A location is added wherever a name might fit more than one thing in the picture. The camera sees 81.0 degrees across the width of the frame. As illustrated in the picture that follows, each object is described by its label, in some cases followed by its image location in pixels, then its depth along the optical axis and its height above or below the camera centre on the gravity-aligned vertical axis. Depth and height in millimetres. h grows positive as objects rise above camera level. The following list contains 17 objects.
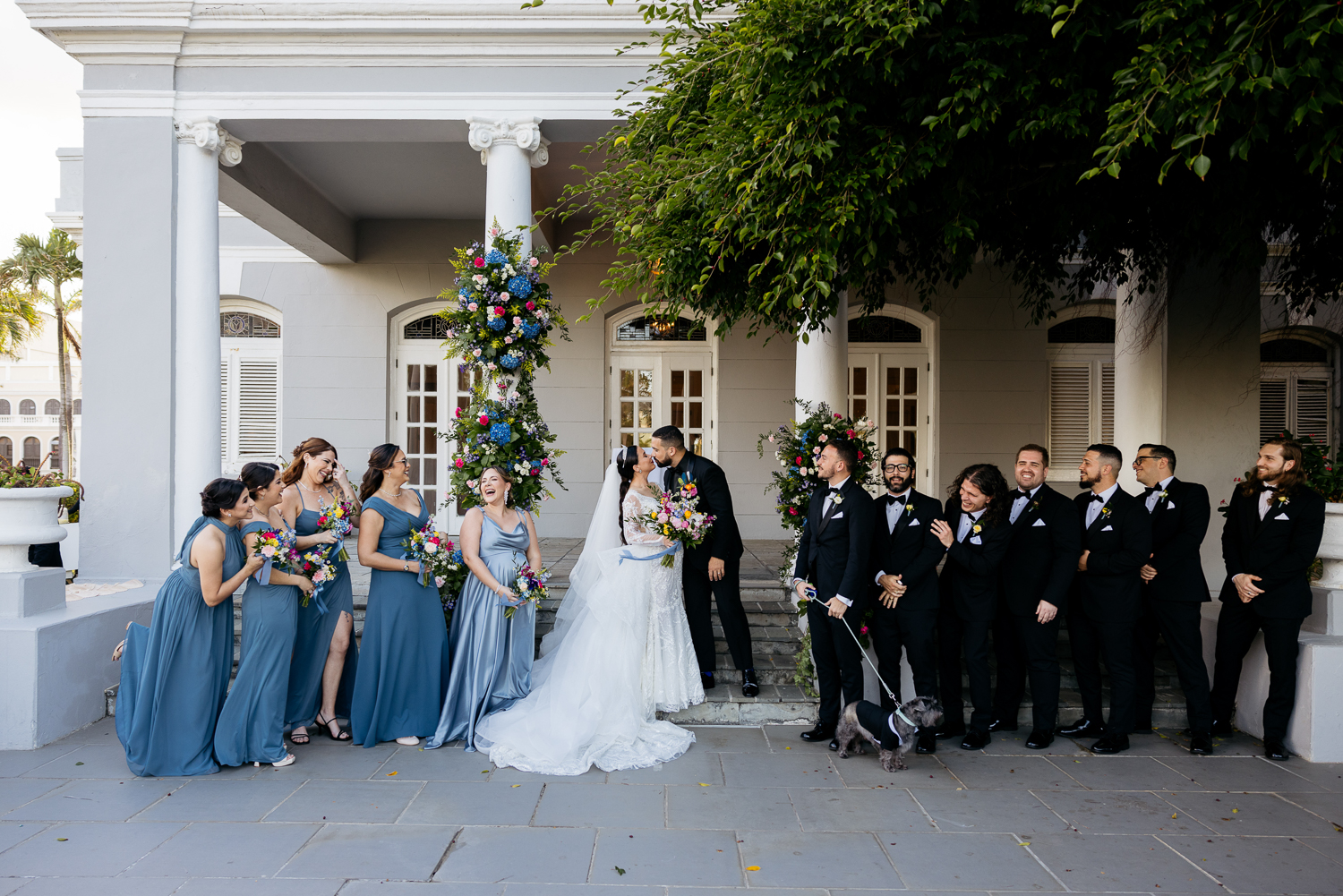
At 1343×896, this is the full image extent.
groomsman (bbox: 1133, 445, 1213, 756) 4988 -857
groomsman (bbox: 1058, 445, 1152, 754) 4949 -837
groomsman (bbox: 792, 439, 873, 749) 4867 -754
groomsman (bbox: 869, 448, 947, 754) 4965 -786
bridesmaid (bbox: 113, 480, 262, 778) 4410 -1199
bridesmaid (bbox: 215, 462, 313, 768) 4551 -1283
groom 5621 -830
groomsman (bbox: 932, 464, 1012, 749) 4945 -868
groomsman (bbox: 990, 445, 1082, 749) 4957 -763
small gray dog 4535 -1600
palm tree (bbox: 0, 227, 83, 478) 21109 +4867
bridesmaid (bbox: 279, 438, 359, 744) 5105 -1228
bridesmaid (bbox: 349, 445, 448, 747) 5039 -1217
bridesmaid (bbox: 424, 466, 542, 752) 5188 -1183
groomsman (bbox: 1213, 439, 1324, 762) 4852 -664
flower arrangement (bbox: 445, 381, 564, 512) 5961 +6
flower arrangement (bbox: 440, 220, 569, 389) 6086 +1089
